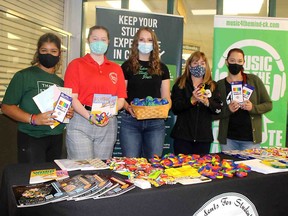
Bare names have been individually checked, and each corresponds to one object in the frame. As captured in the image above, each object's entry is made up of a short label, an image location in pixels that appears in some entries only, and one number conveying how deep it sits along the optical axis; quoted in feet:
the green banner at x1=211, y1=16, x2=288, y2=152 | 13.33
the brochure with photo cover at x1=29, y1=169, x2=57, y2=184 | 5.22
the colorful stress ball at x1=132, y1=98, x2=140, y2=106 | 8.98
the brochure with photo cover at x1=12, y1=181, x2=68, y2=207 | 4.36
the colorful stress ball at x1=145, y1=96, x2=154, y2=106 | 8.93
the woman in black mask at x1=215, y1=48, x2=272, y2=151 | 10.02
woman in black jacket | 9.44
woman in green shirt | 7.72
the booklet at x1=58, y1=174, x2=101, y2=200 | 4.68
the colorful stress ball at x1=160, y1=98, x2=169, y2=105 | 9.10
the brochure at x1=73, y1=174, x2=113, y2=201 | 4.62
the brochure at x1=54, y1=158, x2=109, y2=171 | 6.02
